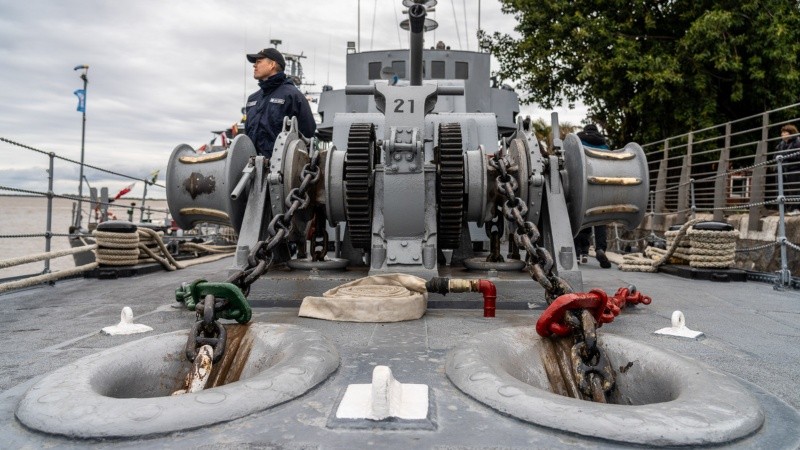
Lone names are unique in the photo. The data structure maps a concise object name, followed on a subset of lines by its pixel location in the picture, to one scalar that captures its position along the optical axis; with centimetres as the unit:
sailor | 398
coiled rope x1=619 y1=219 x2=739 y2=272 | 449
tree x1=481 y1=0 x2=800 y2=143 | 995
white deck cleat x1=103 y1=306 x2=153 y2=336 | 237
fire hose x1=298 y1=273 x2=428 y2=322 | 247
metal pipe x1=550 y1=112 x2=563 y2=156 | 324
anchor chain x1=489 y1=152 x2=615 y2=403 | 170
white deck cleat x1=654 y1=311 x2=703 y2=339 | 232
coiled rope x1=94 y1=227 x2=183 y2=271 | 452
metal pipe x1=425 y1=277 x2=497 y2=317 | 252
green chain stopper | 196
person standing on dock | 671
